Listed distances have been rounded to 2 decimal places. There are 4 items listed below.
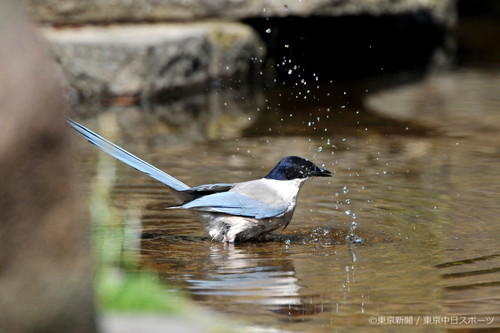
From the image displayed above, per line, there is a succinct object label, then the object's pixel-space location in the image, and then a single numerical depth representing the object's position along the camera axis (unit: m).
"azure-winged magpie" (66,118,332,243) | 9.73
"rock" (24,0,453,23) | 19.16
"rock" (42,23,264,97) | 18.61
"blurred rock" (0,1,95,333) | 4.52
